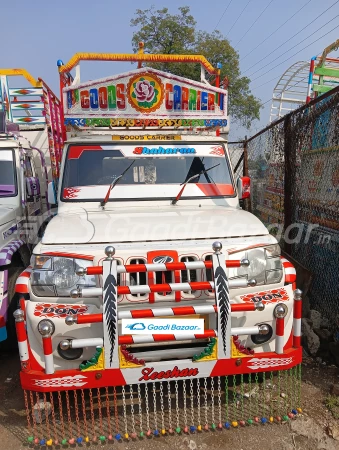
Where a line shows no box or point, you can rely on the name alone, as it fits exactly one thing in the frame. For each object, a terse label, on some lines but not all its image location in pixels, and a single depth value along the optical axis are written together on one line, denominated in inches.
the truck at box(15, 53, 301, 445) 97.6
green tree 868.6
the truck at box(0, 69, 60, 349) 150.7
